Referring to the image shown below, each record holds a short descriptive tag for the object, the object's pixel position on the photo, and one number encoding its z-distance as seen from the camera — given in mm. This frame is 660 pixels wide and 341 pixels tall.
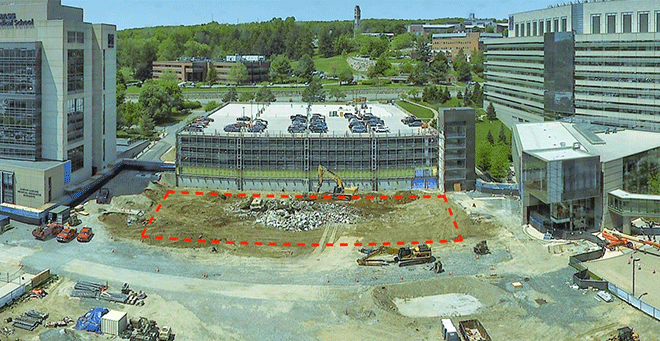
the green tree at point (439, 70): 156875
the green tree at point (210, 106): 121625
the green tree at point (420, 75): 155500
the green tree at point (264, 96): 127675
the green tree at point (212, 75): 161250
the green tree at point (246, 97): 131250
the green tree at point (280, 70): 170625
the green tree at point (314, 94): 131375
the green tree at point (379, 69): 167625
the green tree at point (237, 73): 160625
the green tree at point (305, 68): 173125
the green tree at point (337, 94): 136250
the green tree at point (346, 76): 159625
